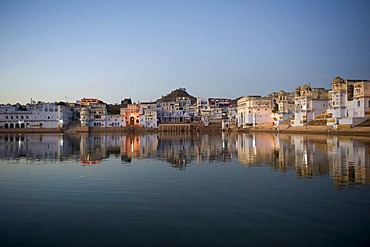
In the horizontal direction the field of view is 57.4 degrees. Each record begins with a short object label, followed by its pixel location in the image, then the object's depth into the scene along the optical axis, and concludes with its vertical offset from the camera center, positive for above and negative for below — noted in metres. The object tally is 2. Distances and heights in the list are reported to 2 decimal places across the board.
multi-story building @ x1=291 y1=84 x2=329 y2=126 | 65.12 +3.63
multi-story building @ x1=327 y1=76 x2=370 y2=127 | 46.88 +2.92
